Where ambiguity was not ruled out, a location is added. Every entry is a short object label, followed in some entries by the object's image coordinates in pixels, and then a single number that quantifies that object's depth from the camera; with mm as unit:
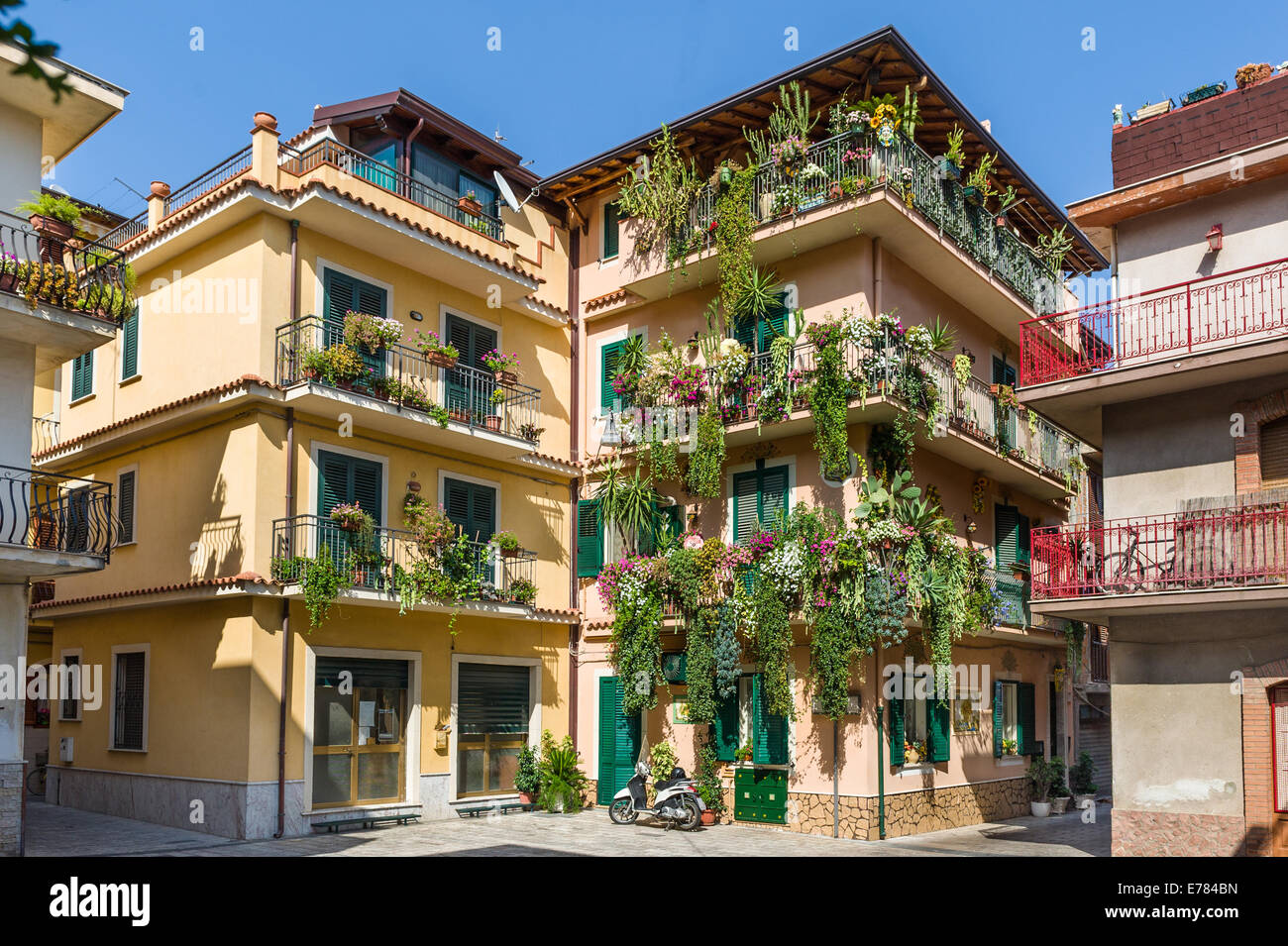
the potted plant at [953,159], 20359
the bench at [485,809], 20000
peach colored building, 18594
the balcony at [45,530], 13930
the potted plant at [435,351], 20250
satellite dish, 22781
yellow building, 17625
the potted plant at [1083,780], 25016
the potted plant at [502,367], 21542
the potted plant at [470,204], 22000
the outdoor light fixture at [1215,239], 15352
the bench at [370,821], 17656
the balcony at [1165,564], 13680
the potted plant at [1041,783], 22417
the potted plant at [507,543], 20828
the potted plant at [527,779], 21203
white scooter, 18469
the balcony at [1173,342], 14211
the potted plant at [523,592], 20609
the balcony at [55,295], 13875
